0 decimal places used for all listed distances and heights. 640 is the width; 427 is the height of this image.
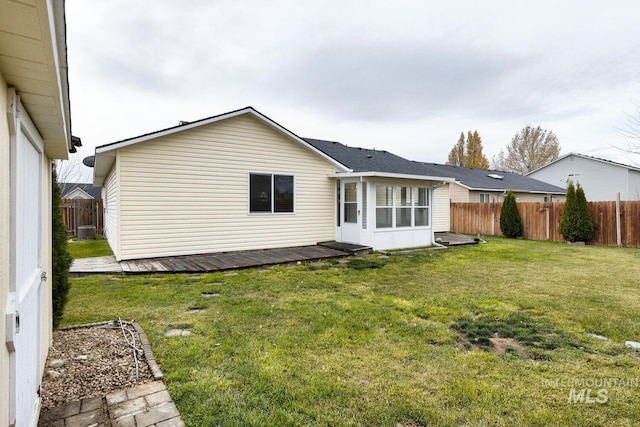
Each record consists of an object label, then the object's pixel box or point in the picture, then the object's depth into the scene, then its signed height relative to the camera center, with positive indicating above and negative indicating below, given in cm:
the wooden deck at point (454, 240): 1190 -114
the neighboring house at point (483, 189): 1681 +133
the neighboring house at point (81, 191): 2613 +181
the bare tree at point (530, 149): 3300 +646
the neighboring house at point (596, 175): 2252 +270
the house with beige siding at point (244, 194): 786 +52
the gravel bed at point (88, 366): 244 -135
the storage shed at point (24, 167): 116 +24
